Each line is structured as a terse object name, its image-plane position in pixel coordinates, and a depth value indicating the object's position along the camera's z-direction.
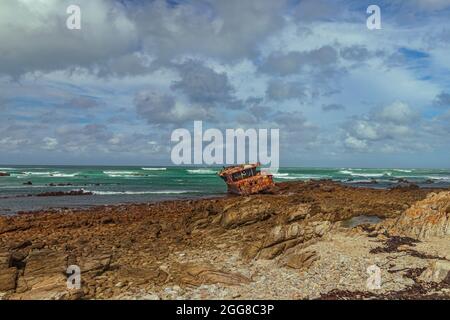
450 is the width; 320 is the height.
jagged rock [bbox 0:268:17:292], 11.05
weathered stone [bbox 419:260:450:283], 9.91
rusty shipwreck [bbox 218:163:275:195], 45.06
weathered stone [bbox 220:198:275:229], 20.08
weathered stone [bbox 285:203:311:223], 20.11
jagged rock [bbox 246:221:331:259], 14.05
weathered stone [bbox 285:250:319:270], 12.14
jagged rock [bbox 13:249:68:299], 10.56
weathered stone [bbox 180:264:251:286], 11.23
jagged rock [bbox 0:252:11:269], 11.75
